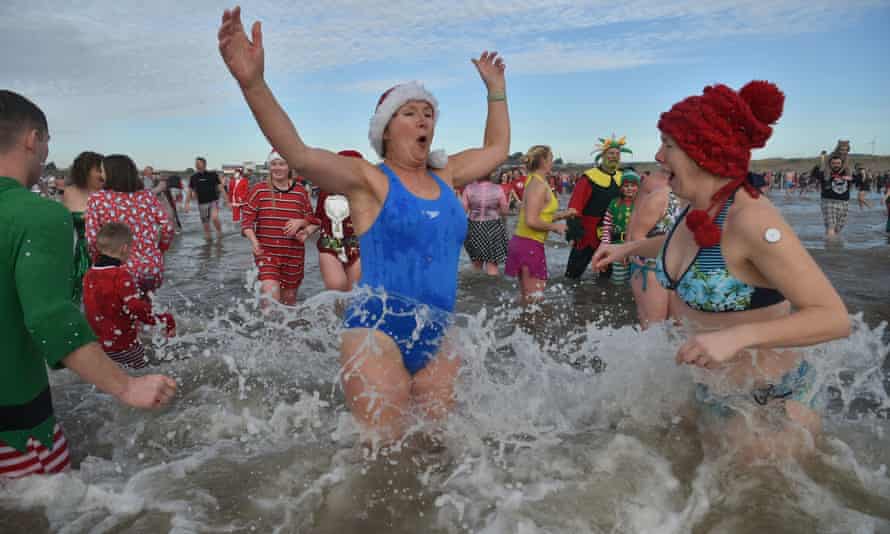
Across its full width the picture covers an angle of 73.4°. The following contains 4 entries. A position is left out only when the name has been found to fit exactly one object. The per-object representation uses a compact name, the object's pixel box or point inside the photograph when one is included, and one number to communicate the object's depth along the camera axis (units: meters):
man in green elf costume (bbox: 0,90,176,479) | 2.16
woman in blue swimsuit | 2.78
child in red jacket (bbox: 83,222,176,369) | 4.36
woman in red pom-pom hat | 2.17
